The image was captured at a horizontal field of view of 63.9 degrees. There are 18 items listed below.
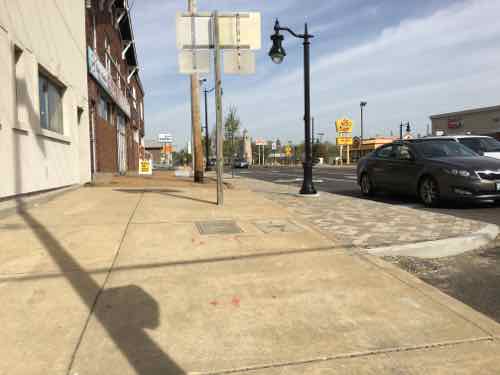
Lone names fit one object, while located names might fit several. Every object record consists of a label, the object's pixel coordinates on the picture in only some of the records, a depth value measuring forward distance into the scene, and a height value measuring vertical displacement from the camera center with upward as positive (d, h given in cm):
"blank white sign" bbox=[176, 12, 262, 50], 743 +251
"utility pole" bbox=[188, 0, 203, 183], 1486 +135
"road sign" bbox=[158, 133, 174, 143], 3738 +254
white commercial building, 693 +156
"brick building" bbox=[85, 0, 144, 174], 1489 +374
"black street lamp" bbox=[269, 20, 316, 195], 1027 +212
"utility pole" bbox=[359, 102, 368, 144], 5653 +811
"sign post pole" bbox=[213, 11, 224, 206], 739 +124
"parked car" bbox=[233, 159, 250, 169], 5553 -11
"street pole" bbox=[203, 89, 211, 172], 3692 +335
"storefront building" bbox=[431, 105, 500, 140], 5925 +620
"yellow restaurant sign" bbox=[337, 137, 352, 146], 6209 +331
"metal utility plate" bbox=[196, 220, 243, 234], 545 -90
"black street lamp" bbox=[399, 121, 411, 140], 4647 +394
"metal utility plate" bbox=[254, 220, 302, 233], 559 -92
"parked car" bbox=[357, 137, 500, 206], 785 -23
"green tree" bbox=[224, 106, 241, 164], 4731 +419
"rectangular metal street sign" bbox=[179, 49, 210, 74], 741 +191
